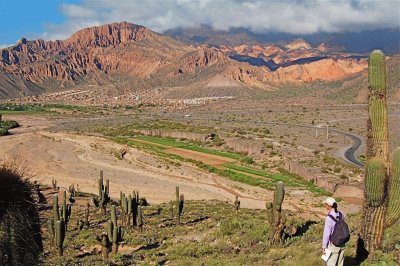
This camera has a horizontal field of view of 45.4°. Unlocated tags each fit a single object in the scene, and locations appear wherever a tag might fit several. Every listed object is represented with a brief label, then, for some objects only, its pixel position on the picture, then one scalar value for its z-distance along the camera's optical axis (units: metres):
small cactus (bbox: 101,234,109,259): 17.73
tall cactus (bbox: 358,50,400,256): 10.77
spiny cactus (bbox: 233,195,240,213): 28.00
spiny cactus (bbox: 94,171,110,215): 28.33
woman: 8.96
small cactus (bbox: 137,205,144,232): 23.45
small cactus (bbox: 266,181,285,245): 16.55
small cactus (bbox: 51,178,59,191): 37.74
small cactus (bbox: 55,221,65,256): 16.11
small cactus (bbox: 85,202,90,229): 25.62
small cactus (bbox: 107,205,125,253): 18.55
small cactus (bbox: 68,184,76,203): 34.83
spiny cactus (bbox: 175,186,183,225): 24.97
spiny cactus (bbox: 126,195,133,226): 24.12
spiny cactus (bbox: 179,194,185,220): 25.50
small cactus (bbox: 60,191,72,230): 22.22
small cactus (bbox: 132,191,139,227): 24.55
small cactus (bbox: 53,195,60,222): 16.44
